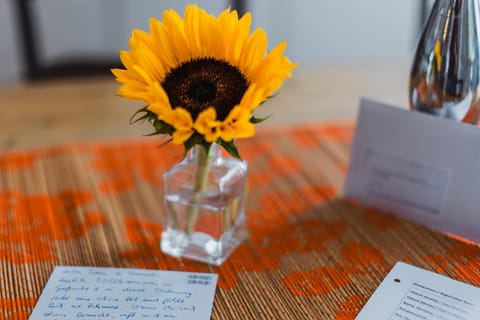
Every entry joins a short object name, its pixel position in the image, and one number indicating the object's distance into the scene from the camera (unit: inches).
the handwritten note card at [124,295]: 30.3
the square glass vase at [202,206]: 34.1
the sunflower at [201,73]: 28.6
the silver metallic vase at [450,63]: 34.2
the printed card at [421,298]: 29.9
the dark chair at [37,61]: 73.0
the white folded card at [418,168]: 35.3
